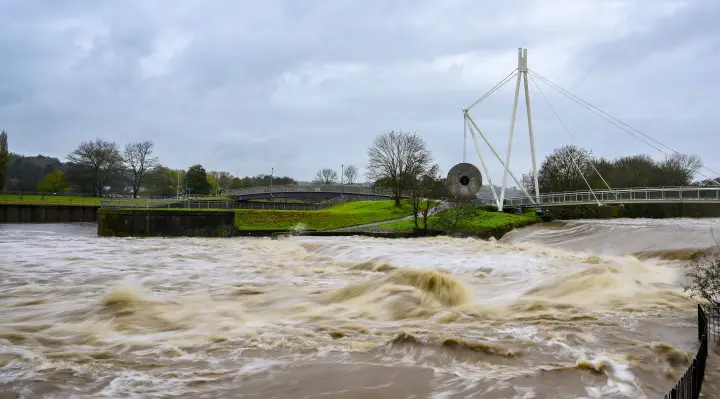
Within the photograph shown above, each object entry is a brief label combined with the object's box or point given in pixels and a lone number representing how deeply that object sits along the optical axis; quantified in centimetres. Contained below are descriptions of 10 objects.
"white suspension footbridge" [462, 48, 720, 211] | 4907
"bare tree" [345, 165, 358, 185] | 14898
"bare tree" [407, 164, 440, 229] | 4795
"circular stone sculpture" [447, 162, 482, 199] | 5812
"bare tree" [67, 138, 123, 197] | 10269
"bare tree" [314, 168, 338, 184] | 14962
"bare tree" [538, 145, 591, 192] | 6479
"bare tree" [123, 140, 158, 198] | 10500
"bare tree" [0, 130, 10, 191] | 8899
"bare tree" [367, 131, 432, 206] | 6944
